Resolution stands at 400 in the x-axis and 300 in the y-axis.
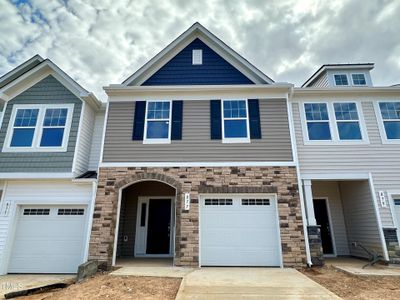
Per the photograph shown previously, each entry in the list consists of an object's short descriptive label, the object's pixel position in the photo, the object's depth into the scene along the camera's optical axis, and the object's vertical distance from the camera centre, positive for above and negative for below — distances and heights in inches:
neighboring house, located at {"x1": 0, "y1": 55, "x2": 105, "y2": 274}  292.8 +61.2
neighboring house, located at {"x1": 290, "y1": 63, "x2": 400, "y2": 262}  309.9 +76.2
